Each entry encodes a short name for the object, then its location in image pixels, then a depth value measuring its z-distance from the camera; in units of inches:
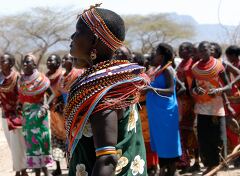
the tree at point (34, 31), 1529.3
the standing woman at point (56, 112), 285.6
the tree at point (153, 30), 1551.4
